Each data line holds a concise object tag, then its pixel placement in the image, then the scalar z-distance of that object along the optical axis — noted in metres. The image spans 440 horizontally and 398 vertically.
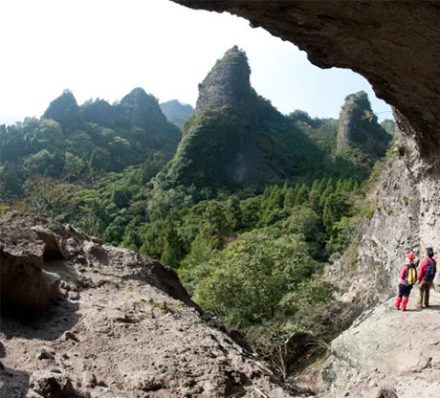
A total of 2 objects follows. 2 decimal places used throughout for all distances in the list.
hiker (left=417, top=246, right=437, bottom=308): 9.60
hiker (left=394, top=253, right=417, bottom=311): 9.61
